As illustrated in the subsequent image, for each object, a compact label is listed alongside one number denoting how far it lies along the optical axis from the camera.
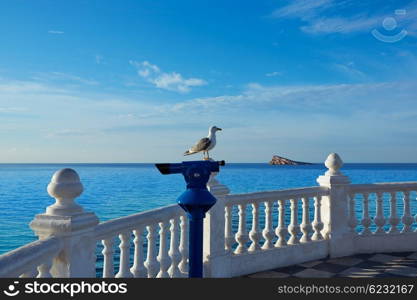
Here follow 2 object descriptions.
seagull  4.49
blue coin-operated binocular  2.60
